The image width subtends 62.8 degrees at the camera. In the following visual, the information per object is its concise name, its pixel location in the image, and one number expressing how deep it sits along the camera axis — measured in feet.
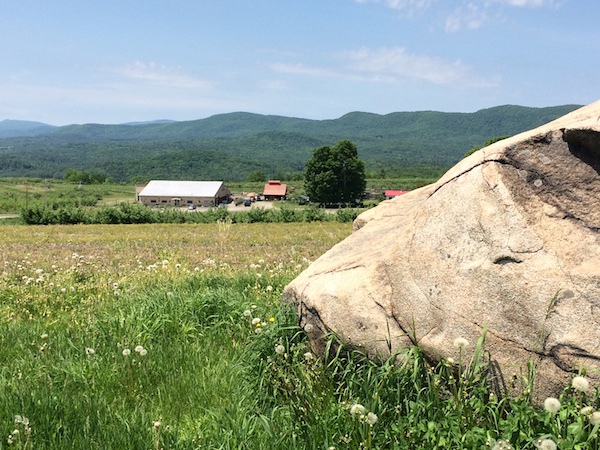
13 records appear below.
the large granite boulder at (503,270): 12.84
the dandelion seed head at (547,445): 9.50
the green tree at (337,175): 312.09
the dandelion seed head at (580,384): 10.87
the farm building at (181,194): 390.01
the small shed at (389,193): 352.69
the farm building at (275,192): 426.92
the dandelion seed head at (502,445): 9.64
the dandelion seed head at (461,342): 12.69
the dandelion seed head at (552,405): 10.53
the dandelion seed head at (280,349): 15.30
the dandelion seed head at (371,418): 11.12
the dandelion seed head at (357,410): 11.26
